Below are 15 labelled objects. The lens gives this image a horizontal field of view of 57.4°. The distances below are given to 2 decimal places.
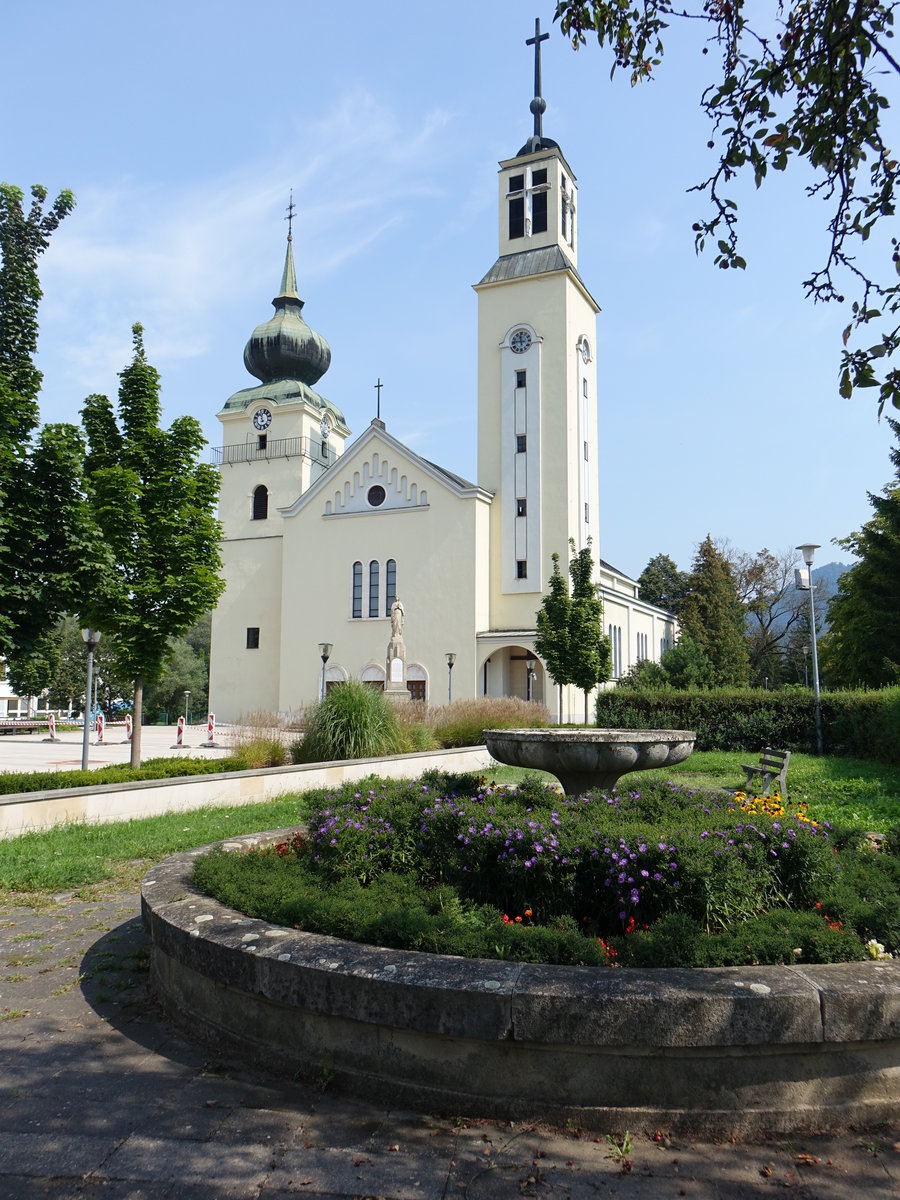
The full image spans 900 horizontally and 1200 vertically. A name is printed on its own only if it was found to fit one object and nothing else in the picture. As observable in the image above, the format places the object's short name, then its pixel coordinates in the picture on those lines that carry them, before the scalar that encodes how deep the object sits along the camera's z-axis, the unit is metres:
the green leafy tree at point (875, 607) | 30.56
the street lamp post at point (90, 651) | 16.38
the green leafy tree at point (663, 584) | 68.44
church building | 38.03
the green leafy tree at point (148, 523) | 13.91
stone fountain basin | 6.15
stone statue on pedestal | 28.20
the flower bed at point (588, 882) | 3.83
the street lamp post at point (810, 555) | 22.77
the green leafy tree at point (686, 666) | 35.03
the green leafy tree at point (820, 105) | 4.35
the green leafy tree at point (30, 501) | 9.66
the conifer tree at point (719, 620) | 51.16
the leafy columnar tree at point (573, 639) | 32.53
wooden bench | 11.82
